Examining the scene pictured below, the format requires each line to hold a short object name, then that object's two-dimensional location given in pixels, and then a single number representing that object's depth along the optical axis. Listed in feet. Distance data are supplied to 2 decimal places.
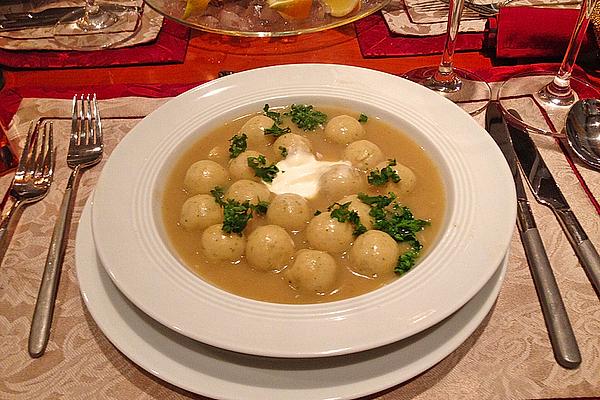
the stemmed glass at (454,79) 1.80
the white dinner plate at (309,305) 1.12
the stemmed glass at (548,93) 1.74
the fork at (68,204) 1.28
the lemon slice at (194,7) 2.06
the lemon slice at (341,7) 2.08
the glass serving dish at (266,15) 2.02
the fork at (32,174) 1.52
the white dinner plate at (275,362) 1.13
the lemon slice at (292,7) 2.03
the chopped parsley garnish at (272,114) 1.63
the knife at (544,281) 1.23
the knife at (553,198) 1.38
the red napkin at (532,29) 1.94
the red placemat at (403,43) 2.05
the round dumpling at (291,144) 1.54
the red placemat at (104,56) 2.05
